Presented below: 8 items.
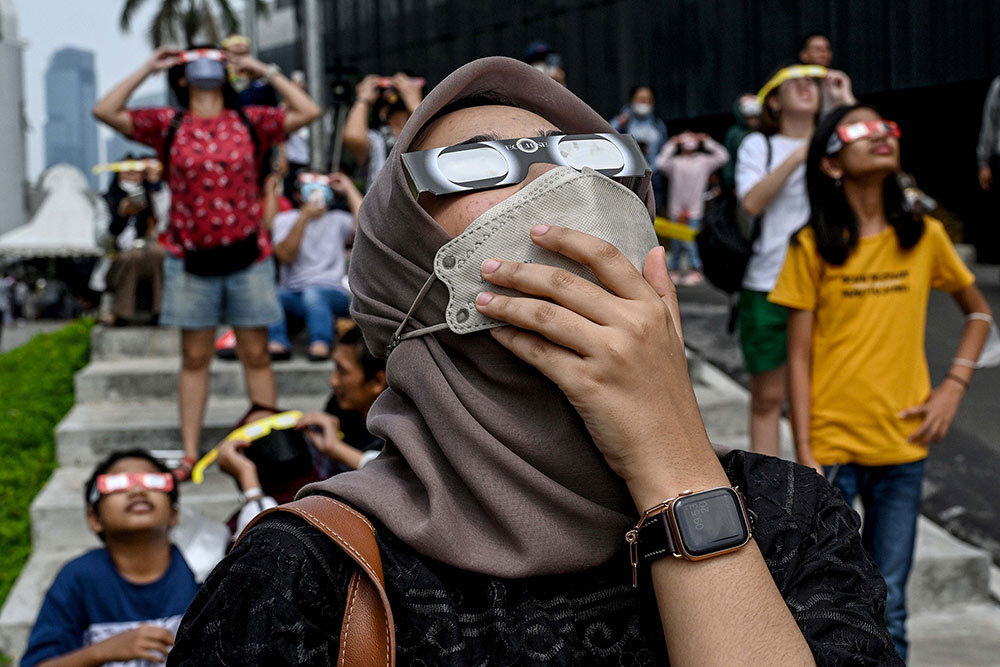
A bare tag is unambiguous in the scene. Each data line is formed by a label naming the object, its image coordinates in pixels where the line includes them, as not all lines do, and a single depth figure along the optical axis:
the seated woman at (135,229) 7.05
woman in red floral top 4.46
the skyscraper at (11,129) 45.09
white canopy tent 26.67
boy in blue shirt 2.95
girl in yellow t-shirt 3.29
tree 31.19
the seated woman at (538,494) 1.14
